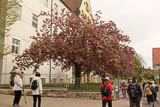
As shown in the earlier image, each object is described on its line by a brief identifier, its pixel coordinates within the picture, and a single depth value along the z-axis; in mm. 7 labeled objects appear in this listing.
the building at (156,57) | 90925
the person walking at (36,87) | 8539
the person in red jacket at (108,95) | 8078
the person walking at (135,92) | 8531
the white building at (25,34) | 17328
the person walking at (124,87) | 17147
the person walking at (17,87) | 9195
